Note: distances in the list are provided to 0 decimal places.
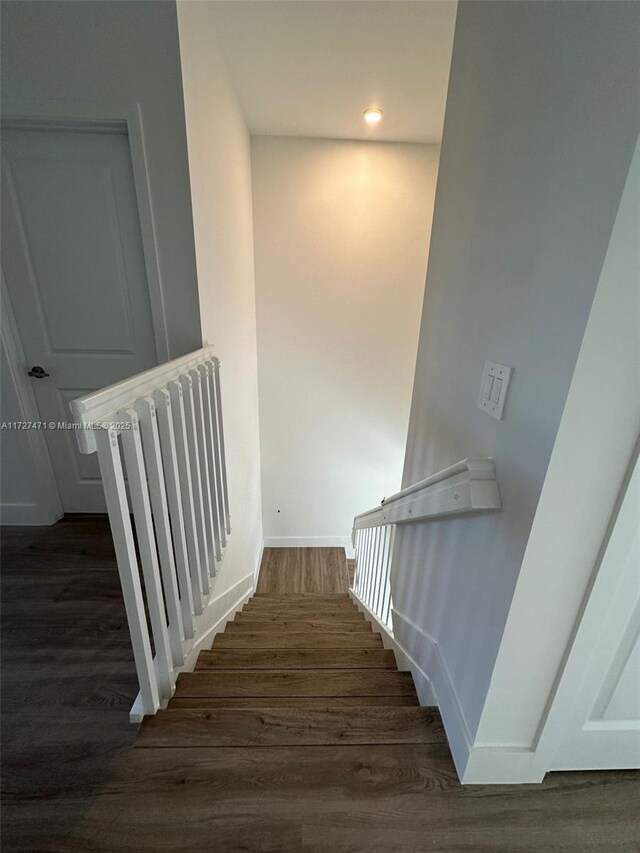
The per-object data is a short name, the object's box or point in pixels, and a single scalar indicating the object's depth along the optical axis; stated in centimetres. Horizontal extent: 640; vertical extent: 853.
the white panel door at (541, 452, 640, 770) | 68
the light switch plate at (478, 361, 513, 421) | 79
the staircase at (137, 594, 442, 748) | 96
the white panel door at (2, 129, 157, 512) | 144
